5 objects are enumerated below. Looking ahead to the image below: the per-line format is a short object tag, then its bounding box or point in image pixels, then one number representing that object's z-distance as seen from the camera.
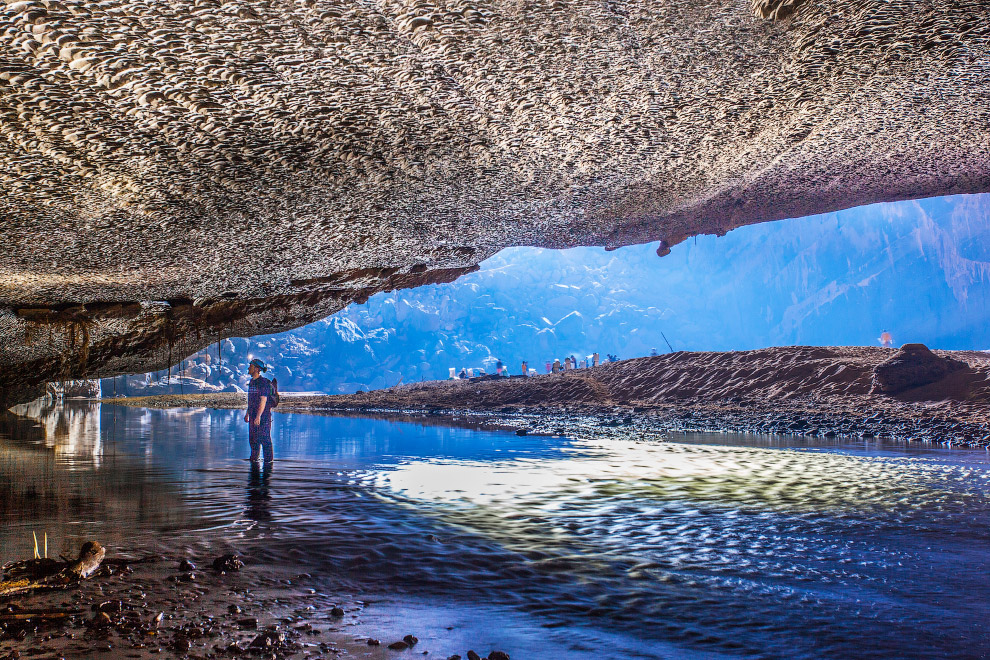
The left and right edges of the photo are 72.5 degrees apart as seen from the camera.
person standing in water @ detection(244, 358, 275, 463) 12.23
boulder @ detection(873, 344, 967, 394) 23.89
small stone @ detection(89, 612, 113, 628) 4.31
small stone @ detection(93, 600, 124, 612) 4.61
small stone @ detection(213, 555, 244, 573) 5.65
